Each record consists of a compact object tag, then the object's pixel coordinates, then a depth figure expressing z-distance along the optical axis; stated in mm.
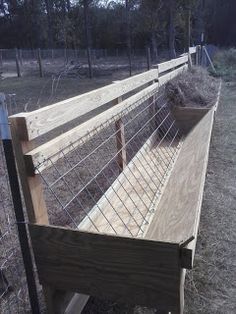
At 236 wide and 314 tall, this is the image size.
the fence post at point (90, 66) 12329
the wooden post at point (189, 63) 6208
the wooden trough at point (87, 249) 1323
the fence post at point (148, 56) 9487
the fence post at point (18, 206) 1308
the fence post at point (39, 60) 12551
